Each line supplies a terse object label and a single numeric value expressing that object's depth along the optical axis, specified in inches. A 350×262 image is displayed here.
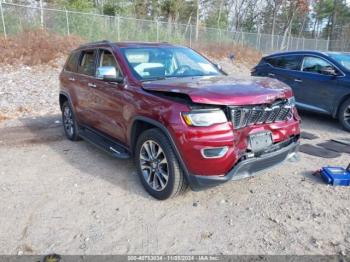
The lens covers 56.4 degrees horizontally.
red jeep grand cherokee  132.0
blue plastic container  166.2
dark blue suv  270.5
